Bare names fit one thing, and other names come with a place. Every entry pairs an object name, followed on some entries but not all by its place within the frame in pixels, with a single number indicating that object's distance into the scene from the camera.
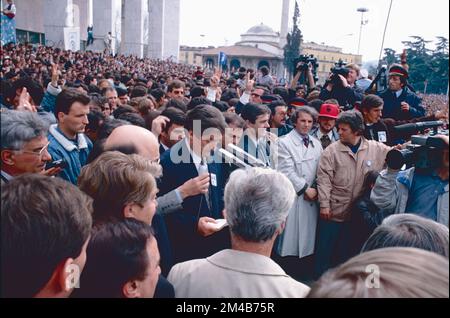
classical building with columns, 19.38
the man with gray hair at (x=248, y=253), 1.58
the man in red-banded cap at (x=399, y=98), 5.61
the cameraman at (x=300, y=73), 7.50
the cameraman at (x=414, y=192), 2.69
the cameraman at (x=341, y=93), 6.37
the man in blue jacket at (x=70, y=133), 3.37
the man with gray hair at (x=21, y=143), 2.38
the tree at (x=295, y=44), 17.49
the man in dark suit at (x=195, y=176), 2.81
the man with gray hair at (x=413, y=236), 1.64
